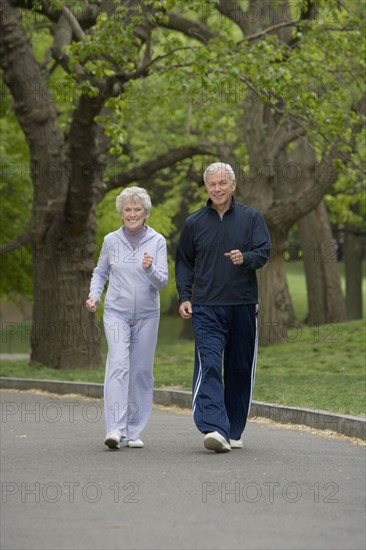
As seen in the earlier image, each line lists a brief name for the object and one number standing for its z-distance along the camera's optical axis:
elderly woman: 10.20
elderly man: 9.75
